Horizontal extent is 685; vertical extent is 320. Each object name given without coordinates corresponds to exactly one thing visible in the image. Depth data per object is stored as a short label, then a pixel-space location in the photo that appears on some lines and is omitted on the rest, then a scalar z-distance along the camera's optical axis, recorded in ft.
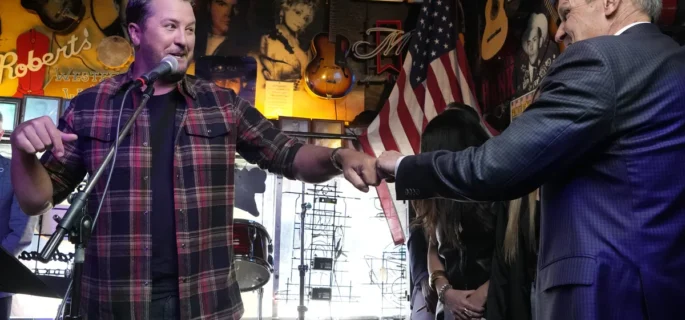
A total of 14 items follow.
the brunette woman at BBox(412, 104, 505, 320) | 11.23
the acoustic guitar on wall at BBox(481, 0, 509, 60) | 15.81
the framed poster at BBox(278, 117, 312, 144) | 20.30
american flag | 17.07
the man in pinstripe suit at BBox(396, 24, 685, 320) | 4.89
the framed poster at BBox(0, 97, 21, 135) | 19.03
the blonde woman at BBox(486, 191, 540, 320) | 10.31
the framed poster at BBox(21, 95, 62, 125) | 19.21
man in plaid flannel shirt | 5.89
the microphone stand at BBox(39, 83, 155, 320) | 4.27
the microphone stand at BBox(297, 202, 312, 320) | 19.34
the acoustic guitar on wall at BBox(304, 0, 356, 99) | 20.76
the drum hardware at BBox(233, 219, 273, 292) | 16.44
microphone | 5.38
